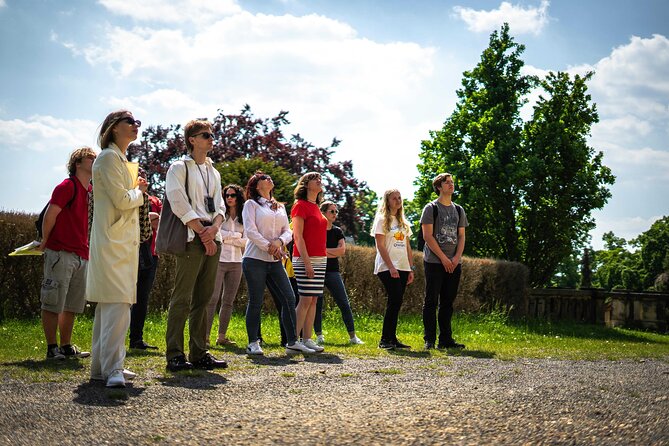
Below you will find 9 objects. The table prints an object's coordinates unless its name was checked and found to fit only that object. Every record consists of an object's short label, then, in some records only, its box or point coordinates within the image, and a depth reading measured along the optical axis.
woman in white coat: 5.70
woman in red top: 8.77
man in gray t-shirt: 9.76
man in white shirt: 6.43
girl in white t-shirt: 9.80
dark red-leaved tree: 33.19
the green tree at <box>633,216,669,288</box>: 59.53
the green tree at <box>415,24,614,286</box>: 28.88
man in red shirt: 7.14
